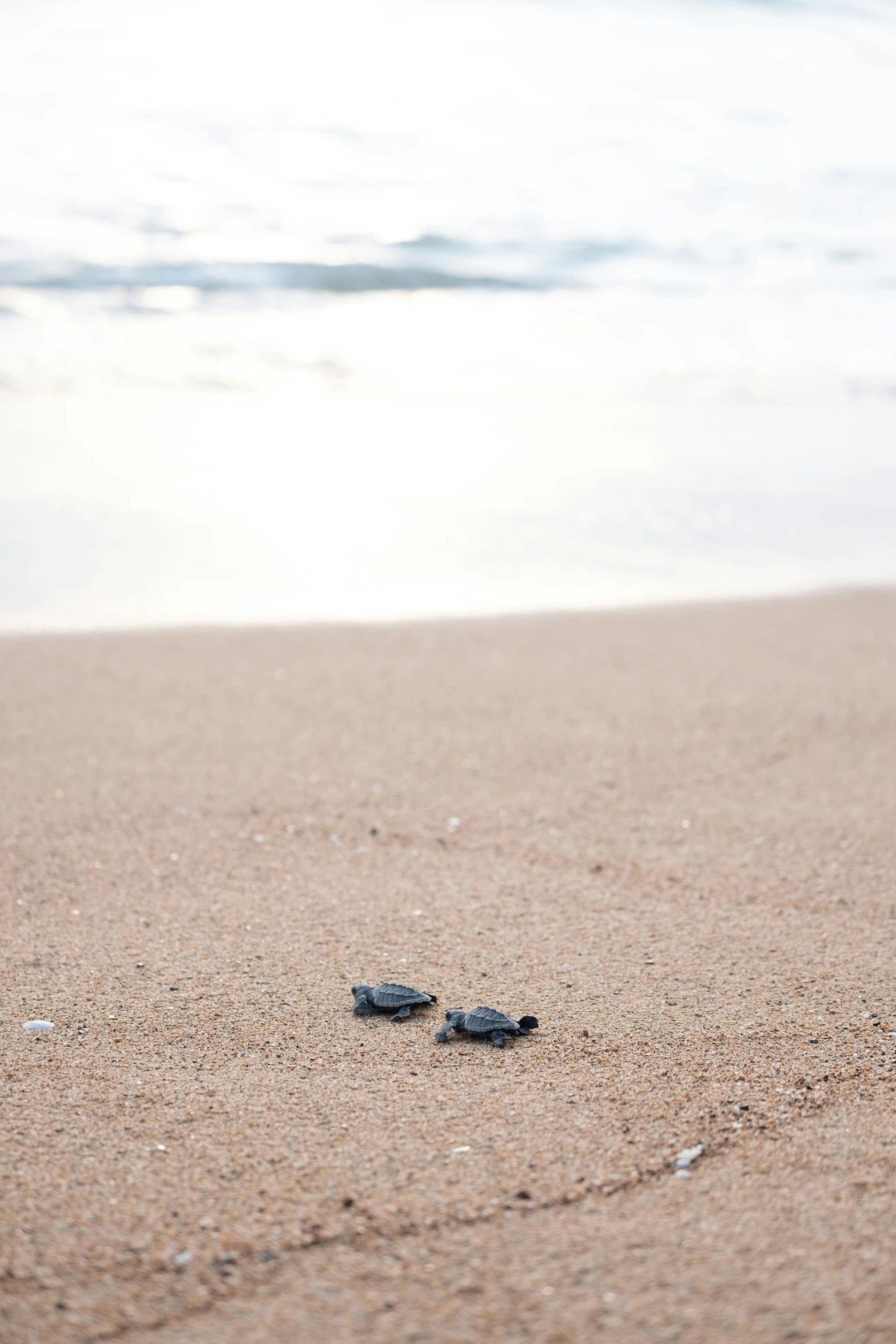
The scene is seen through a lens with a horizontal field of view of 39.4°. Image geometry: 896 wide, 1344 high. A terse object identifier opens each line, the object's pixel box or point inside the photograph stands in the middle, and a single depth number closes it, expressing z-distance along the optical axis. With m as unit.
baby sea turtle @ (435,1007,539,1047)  2.09
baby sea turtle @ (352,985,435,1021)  2.18
